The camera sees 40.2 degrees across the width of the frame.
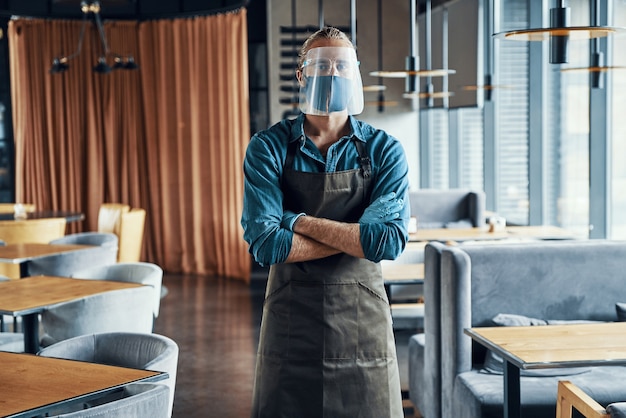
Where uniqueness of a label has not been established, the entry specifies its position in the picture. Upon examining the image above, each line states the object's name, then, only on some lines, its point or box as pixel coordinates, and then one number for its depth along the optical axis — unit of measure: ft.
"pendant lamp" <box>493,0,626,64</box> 9.77
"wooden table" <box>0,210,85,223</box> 26.48
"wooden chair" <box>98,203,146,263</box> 27.78
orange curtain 34.12
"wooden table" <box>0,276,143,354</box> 12.35
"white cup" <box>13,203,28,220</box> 26.55
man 8.44
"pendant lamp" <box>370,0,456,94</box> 17.70
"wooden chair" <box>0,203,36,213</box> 30.42
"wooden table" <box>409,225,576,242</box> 22.71
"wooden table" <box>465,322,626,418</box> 9.61
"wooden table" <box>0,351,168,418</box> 7.66
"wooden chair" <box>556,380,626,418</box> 8.14
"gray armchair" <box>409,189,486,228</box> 29.96
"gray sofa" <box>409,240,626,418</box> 13.32
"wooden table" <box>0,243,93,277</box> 17.44
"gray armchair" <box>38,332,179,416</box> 9.76
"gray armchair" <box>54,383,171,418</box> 7.23
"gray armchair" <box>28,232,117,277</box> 18.19
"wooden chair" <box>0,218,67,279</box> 24.98
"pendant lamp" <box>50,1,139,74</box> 29.45
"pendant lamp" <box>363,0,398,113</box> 33.45
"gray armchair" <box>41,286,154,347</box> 13.26
